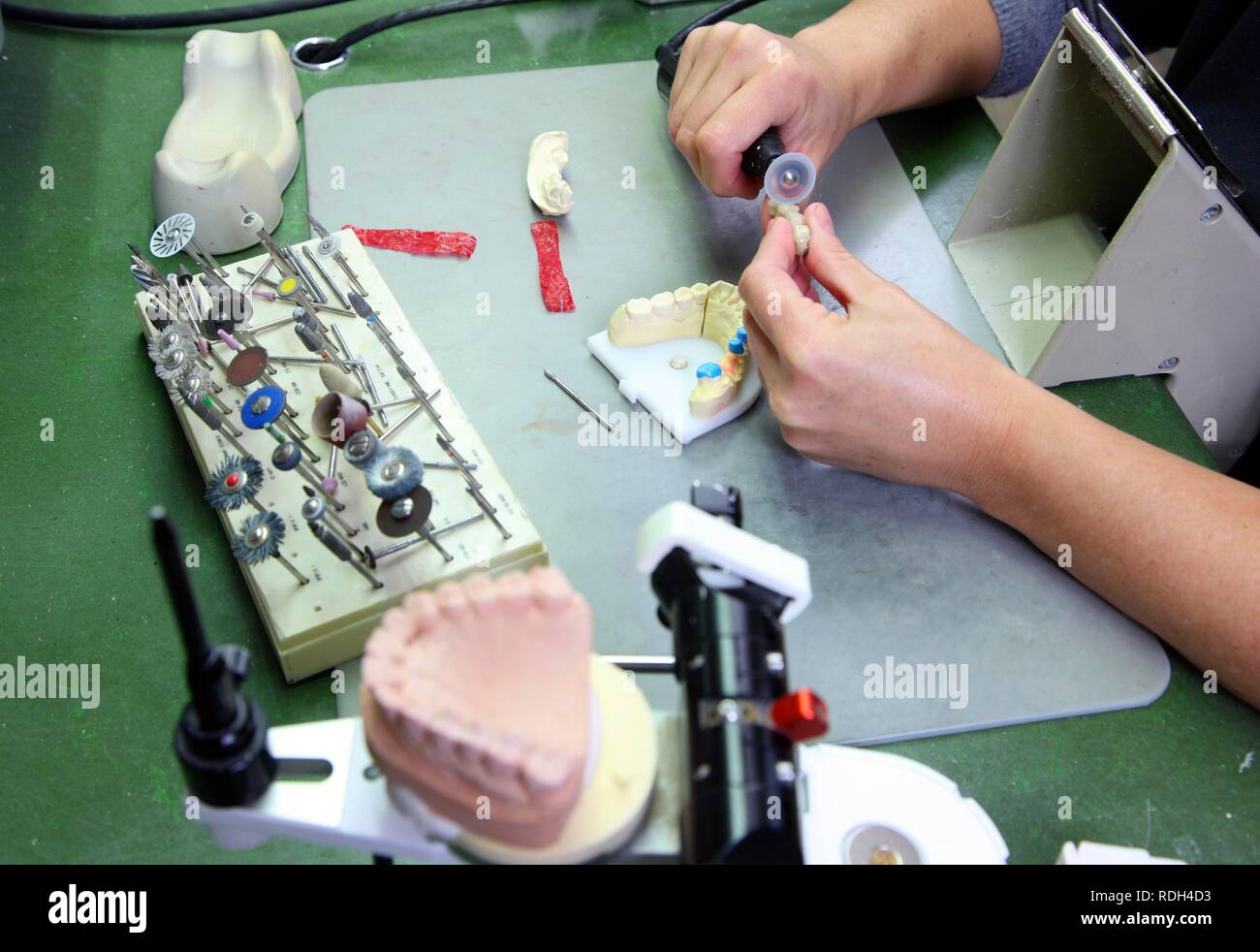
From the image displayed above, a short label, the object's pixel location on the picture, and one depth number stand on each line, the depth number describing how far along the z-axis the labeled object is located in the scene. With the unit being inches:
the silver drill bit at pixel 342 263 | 49.1
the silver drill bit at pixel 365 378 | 45.1
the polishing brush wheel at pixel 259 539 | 38.4
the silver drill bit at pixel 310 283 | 48.5
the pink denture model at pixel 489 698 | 22.6
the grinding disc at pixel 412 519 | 39.4
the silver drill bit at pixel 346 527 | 40.8
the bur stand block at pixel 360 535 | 39.1
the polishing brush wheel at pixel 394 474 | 37.5
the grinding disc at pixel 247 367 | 44.4
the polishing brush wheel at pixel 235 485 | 40.3
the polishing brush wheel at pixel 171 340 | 44.1
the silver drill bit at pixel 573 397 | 46.7
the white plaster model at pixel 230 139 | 50.5
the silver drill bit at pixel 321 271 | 48.3
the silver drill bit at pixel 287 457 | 39.4
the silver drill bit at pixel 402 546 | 40.1
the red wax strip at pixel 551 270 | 50.5
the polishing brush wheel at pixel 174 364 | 43.7
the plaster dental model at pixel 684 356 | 46.4
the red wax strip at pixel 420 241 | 52.4
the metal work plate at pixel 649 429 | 40.6
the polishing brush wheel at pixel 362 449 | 38.9
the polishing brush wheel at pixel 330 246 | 49.9
